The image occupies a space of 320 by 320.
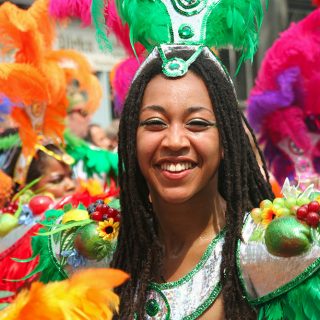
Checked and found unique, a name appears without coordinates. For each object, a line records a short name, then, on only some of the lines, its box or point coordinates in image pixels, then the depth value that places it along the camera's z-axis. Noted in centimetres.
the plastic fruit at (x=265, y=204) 250
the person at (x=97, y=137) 726
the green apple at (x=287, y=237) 235
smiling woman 252
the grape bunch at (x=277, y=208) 246
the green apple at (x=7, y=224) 398
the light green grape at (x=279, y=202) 248
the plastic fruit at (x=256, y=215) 252
